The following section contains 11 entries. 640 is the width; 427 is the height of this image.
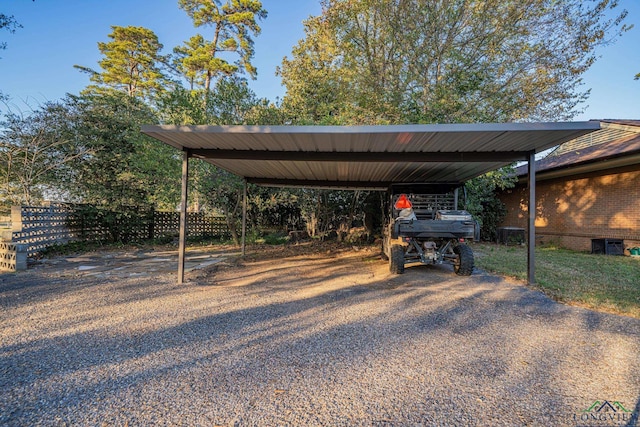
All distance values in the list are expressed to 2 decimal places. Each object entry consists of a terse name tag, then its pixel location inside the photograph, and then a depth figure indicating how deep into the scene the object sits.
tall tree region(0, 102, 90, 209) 8.28
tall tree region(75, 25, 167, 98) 16.54
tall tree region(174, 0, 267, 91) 14.95
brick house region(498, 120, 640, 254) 8.50
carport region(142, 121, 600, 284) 4.04
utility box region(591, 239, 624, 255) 8.74
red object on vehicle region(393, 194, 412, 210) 5.88
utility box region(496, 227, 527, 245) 11.59
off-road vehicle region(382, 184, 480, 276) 5.41
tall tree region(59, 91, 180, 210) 9.21
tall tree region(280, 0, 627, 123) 8.10
